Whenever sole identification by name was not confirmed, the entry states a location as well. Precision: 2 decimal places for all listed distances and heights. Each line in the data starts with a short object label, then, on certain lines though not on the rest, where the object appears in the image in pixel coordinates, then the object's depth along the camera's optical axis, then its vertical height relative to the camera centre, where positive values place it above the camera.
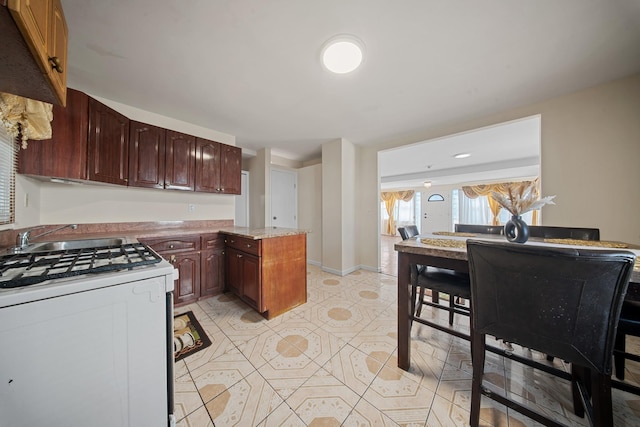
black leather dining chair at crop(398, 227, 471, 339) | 1.31 -0.47
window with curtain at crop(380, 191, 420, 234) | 8.20 +0.10
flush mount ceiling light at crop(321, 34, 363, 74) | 1.48 +1.29
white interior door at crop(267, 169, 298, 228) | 4.14 +0.35
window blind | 1.24 +0.26
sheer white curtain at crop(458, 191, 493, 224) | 6.87 +0.19
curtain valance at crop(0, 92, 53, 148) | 1.05 +0.55
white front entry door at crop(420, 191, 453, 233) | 7.44 +0.13
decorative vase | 1.32 -0.10
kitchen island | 2.00 -0.58
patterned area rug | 1.57 -1.07
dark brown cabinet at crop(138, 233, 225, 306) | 2.16 -0.56
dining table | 1.17 -0.27
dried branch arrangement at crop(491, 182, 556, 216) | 1.34 +0.11
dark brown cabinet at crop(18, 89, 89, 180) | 1.45 +0.52
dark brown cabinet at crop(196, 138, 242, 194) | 2.69 +0.68
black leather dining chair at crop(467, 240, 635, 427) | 0.75 -0.36
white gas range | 0.61 -0.45
